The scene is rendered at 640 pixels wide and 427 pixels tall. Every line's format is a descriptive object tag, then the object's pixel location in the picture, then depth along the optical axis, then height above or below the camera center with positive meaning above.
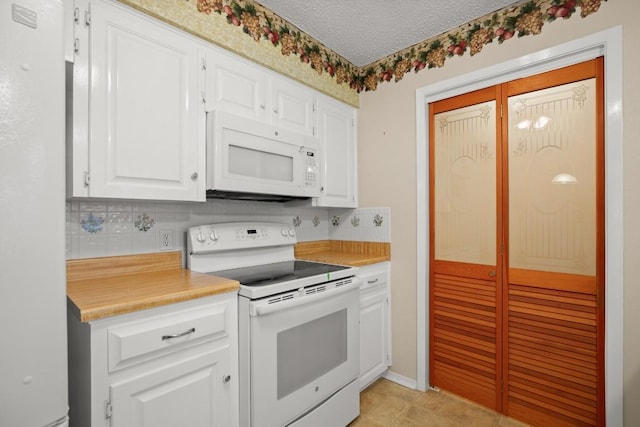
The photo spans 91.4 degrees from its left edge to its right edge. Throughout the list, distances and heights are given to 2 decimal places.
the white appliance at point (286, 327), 1.38 -0.58
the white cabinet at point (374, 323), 2.13 -0.79
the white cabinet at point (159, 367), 1.03 -0.57
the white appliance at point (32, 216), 0.79 -0.01
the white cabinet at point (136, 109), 1.26 +0.47
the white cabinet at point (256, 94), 1.66 +0.71
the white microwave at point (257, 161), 1.62 +0.31
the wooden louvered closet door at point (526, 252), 1.68 -0.24
